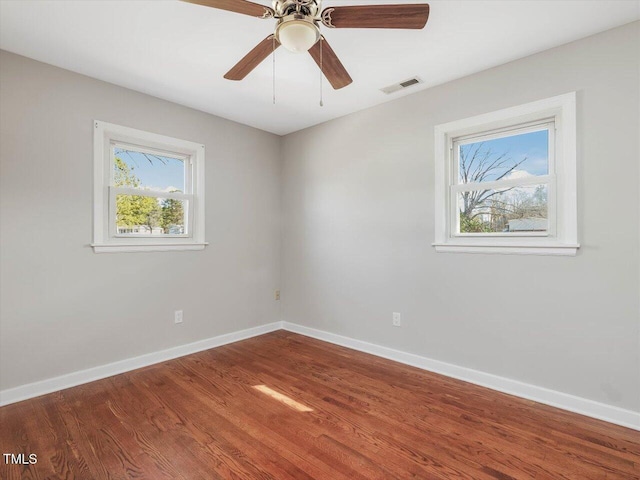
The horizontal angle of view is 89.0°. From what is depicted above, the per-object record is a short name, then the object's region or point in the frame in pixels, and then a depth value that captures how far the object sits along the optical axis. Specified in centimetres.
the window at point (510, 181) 229
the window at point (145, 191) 280
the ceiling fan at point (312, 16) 147
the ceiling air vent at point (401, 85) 277
